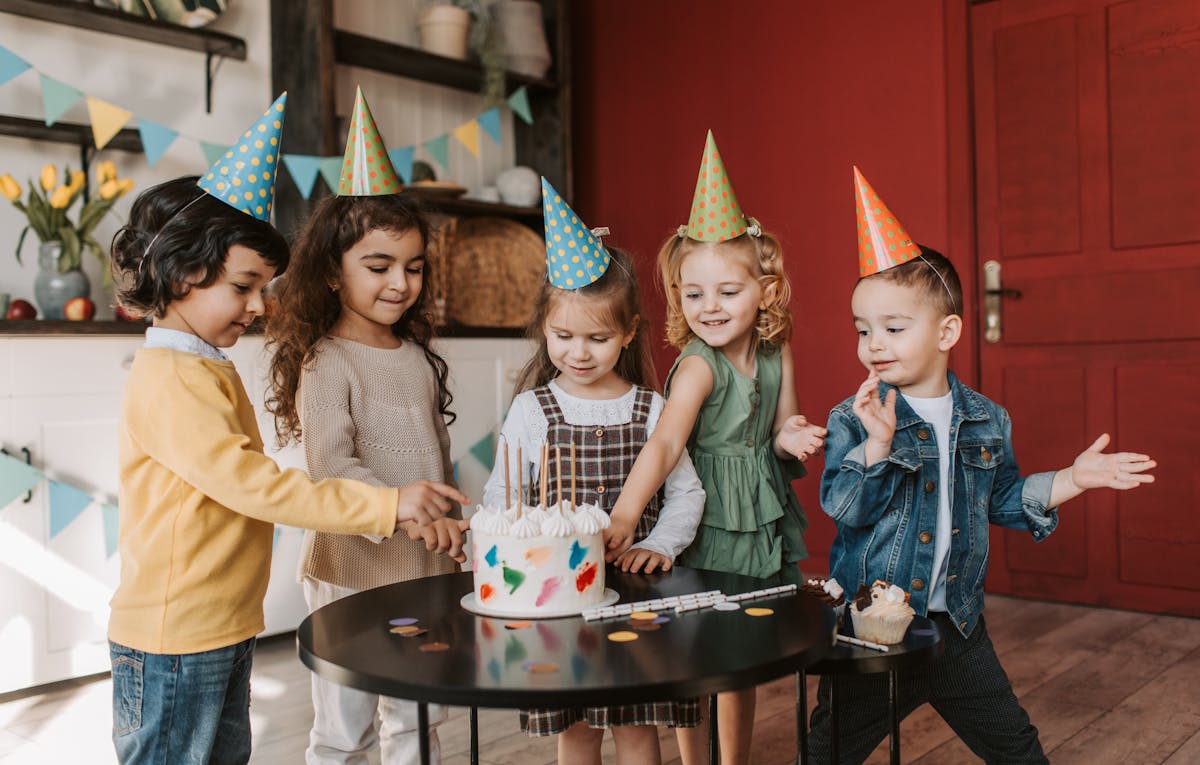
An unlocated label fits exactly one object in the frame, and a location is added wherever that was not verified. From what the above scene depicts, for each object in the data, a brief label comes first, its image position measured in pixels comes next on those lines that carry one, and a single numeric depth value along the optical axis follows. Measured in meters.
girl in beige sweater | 1.55
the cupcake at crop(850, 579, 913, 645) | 1.12
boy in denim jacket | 1.41
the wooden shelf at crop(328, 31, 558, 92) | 3.30
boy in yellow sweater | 1.13
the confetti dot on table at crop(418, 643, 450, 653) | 0.92
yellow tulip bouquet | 2.50
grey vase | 2.53
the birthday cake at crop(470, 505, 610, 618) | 1.05
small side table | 1.08
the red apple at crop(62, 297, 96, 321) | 2.50
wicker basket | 3.62
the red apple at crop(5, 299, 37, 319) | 2.42
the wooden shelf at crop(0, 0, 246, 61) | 2.61
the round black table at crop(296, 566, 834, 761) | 0.81
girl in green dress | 1.58
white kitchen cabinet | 2.27
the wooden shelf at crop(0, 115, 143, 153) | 2.64
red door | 2.86
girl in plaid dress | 1.52
